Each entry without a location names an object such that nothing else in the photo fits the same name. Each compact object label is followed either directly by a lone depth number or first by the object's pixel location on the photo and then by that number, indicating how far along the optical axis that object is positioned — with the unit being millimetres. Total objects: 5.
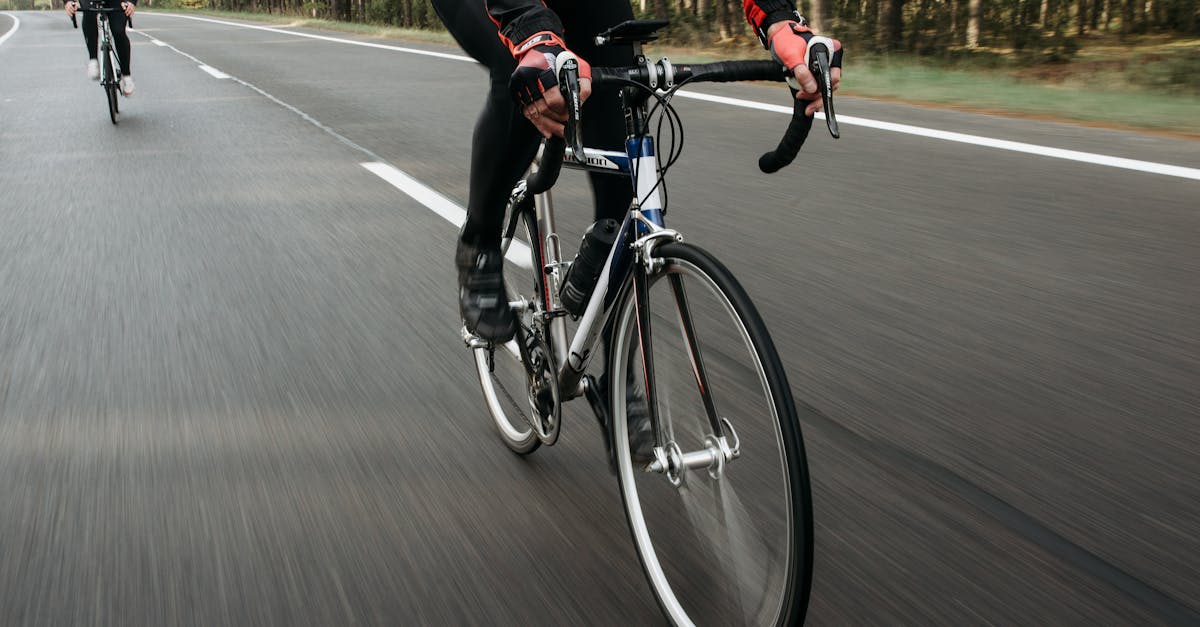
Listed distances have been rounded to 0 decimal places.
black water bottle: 2482
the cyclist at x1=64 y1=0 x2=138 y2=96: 11211
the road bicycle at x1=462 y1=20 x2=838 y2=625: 1859
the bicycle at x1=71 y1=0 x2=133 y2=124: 10844
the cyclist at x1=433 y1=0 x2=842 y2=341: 1937
